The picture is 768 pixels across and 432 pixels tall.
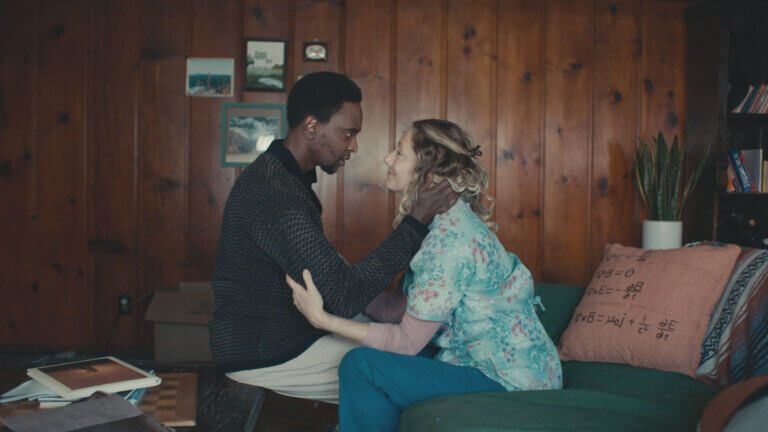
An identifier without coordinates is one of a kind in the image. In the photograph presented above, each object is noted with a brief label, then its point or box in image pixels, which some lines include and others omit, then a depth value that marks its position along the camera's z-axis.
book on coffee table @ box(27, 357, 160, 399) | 1.26
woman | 1.32
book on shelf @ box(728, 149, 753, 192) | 3.10
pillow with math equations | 1.59
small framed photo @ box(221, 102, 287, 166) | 3.17
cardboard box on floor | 2.71
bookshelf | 3.04
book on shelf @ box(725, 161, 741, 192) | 3.10
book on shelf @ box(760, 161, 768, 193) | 3.12
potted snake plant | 3.01
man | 1.43
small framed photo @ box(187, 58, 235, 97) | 3.17
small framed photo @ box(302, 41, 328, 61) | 3.17
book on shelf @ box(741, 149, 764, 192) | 3.12
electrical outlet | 3.18
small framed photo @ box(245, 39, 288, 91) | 3.15
